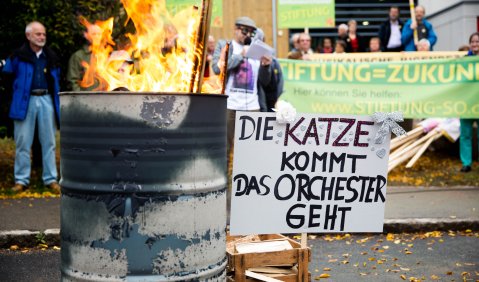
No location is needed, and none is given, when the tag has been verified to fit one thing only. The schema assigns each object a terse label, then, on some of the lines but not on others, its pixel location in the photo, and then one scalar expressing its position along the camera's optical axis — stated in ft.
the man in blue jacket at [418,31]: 42.94
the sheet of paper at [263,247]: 16.35
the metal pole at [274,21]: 40.49
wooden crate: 15.87
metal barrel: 12.03
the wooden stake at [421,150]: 37.74
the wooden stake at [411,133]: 39.22
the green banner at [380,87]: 37.11
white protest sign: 15.57
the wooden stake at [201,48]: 13.38
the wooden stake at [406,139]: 39.24
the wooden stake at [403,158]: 37.09
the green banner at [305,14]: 41.39
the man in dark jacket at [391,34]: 43.91
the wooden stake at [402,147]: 37.93
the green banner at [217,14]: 41.06
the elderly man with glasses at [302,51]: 38.91
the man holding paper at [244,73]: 29.89
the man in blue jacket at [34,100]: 28.86
